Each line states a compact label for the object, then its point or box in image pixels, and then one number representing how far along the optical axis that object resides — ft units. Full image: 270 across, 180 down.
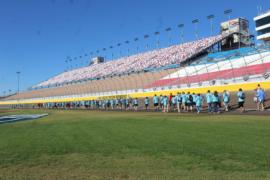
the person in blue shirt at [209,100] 79.00
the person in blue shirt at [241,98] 73.44
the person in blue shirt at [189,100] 89.02
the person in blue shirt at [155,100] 108.02
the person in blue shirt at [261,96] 71.97
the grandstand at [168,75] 109.60
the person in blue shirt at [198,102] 82.38
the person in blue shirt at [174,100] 96.52
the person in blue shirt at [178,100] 92.58
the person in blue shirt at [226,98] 80.59
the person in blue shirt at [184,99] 90.13
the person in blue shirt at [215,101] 77.86
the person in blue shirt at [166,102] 97.55
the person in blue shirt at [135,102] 121.51
